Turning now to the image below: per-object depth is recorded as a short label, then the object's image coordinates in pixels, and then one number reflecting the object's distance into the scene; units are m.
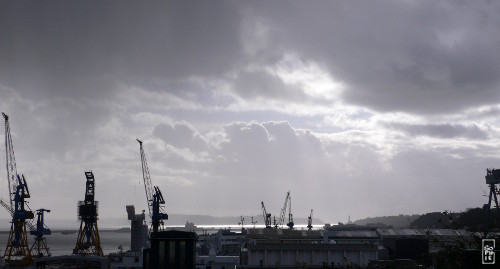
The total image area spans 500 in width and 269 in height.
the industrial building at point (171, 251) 68.38
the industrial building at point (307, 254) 83.00
